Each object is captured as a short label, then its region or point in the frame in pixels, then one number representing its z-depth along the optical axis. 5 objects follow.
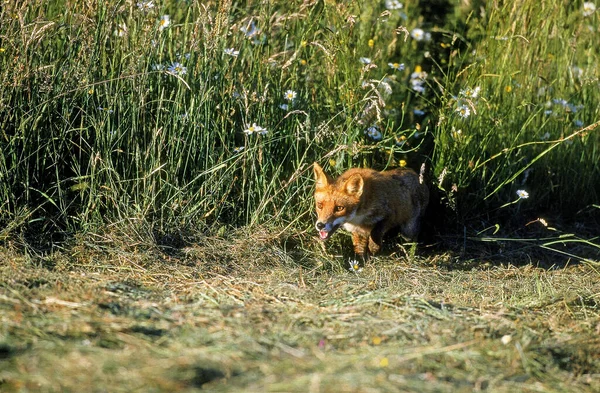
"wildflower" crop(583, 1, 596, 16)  15.38
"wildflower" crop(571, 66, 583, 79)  15.06
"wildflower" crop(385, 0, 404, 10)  14.92
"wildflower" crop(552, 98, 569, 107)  14.37
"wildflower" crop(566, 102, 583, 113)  14.62
